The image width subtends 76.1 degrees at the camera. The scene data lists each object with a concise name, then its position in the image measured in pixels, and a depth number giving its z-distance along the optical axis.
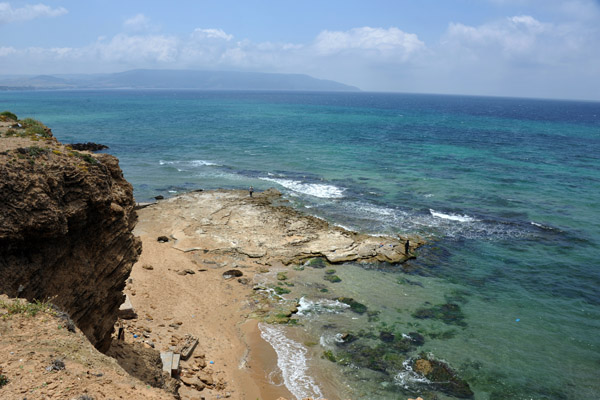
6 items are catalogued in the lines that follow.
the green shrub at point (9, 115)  18.34
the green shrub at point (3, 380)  7.81
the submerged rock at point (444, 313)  23.65
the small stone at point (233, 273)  27.55
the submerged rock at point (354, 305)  24.30
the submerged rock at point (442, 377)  18.12
